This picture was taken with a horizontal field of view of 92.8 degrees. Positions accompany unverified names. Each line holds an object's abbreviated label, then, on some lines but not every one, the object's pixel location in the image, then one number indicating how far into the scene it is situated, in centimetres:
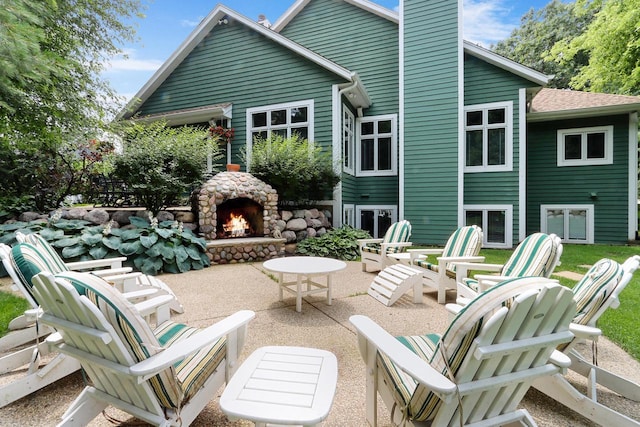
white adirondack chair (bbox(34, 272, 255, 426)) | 121
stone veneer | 642
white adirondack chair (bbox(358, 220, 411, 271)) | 539
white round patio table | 357
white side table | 118
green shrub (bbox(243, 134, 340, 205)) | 724
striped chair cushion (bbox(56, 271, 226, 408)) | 123
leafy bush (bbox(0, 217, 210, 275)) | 504
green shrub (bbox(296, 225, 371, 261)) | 700
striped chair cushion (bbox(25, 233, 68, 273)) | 241
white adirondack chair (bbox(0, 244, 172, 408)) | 189
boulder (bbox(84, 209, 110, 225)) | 614
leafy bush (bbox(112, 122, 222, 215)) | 633
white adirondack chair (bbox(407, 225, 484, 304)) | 389
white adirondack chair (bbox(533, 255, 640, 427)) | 175
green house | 828
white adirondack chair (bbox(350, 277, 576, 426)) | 113
